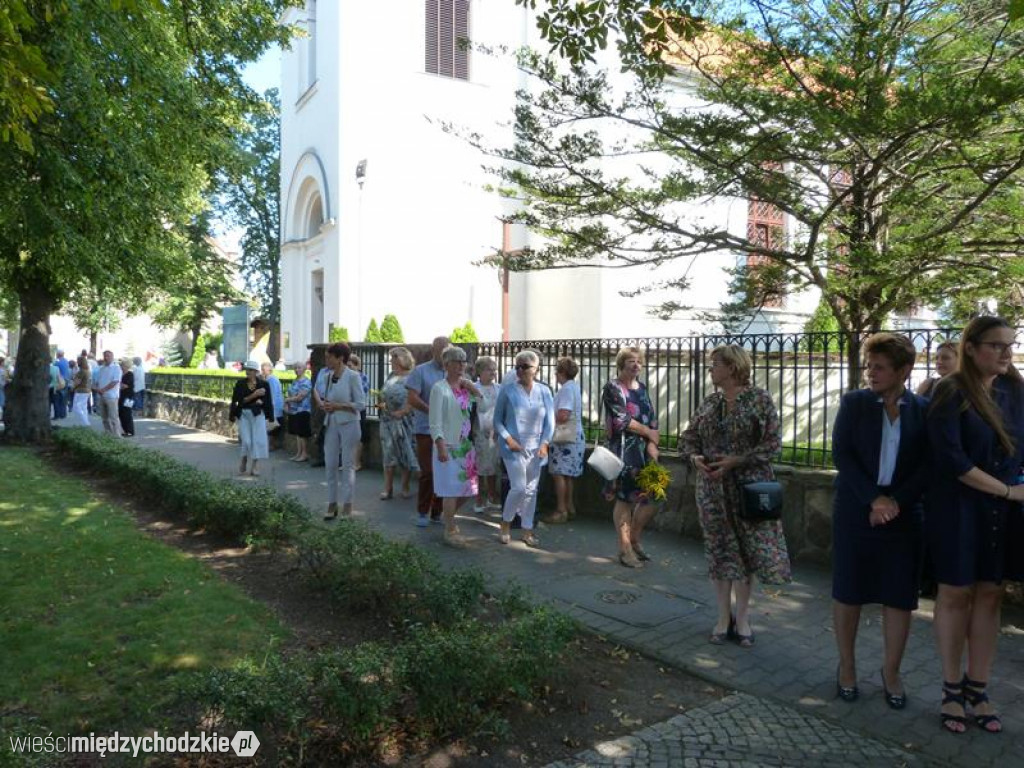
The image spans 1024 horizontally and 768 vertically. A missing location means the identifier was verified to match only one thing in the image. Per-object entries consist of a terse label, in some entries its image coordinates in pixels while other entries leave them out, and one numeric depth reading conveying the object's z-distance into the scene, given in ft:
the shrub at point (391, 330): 69.10
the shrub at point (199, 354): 130.82
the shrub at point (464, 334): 66.13
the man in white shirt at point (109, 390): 56.44
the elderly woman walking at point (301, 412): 44.73
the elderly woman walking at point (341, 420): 27.91
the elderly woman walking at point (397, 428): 32.58
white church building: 72.69
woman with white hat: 38.32
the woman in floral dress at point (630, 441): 21.91
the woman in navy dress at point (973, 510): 12.71
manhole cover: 19.29
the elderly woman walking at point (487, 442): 28.40
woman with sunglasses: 24.49
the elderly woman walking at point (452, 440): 24.61
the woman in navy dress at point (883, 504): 13.38
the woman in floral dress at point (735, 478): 15.96
